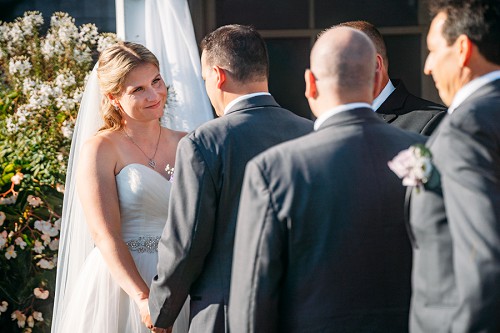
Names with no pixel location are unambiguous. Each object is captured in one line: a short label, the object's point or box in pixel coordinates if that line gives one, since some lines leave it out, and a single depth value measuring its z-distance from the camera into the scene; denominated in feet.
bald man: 13.95
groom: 16.95
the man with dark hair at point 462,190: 11.96
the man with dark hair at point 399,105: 22.10
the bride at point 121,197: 21.57
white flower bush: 27.10
